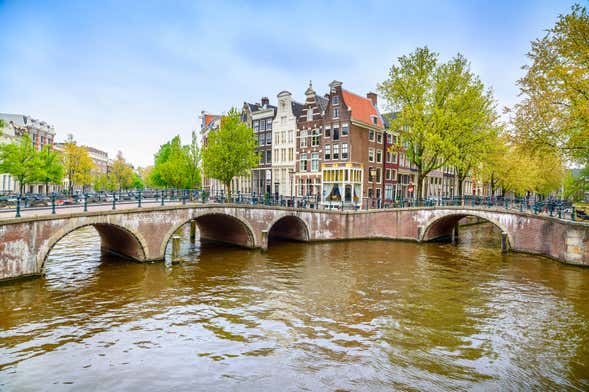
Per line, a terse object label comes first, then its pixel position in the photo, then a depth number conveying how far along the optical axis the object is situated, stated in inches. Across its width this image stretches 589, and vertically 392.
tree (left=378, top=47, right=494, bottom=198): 1255.5
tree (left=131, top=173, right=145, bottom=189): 4021.2
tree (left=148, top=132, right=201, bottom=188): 1876.2
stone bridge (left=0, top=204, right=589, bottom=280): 641.6
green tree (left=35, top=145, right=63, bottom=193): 1718.1
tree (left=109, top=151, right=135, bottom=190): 3339.1
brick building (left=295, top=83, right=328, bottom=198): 1668.3
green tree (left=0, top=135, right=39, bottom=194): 1577.3
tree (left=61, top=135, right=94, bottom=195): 2217.0
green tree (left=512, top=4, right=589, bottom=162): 796.6
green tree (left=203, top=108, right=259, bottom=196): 1359.5
